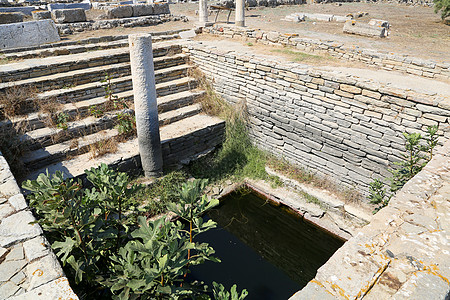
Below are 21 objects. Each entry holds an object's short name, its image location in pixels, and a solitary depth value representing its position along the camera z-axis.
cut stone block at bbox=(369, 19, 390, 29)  12.21
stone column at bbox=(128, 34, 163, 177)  4.92
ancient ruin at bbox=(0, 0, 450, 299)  2.40
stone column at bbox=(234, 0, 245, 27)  11.31
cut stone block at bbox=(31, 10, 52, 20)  11.84
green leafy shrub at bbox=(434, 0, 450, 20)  13.70
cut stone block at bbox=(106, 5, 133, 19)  12.81
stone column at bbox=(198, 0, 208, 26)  11.68
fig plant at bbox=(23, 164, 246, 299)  2.26
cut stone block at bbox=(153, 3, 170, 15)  13.84
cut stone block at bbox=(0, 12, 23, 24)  10.70
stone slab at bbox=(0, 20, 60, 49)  8.52
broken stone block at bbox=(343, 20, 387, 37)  11.18
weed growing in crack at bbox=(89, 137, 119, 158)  5.62
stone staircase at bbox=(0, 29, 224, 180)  5.57
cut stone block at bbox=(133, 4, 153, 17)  13.34
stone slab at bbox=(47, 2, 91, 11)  14.83
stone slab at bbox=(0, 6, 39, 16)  14.03
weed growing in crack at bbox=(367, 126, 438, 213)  4.11
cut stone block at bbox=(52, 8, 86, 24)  11.57
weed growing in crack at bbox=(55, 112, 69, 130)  5.84
